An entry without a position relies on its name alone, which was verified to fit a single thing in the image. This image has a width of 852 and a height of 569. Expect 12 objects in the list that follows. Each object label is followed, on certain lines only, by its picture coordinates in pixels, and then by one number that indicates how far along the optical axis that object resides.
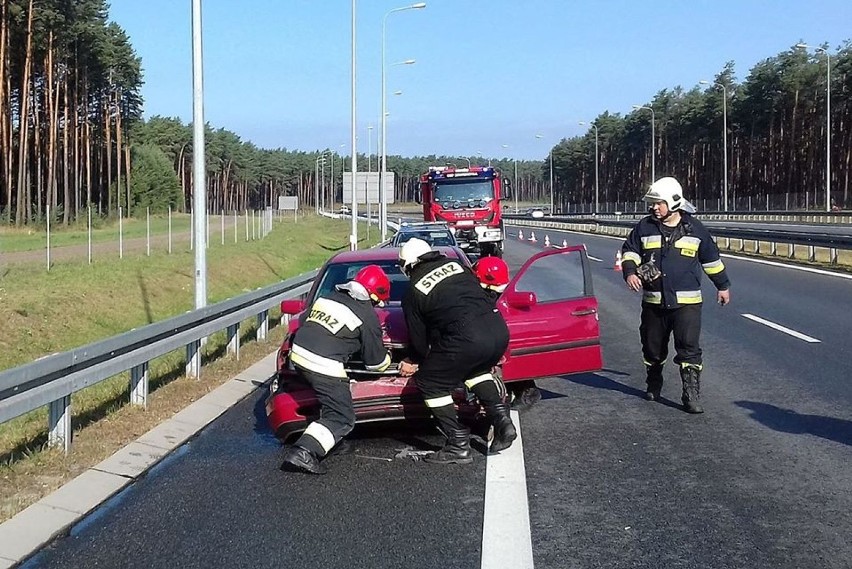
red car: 7.04
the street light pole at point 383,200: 40.56
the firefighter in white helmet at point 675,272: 8.23
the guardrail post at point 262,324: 13.09
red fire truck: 32.56
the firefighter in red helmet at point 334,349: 6.59
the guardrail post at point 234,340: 11.54
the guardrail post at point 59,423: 6.99
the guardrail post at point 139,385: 8.62
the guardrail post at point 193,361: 10.04
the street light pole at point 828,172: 42.84
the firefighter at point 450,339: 6.53
